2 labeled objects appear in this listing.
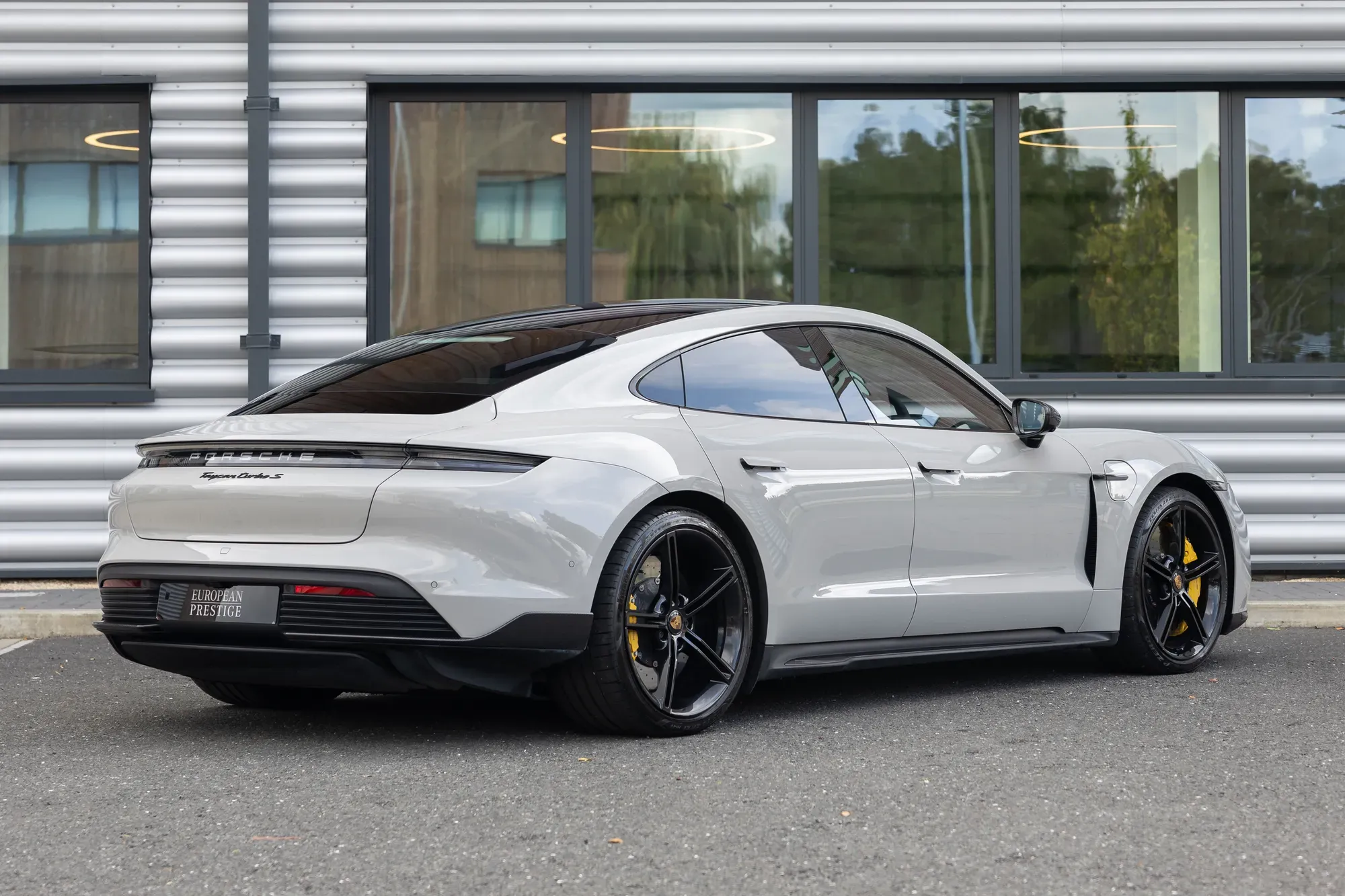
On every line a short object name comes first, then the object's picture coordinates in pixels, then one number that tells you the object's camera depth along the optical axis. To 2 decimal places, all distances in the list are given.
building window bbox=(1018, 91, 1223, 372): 11.21
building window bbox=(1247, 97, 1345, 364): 11.25
